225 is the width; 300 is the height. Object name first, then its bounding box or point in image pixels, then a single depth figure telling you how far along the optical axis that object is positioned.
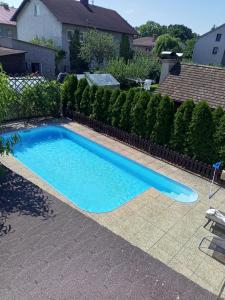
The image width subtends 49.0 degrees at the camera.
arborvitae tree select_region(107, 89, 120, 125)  13.81
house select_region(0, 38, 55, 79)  27.20
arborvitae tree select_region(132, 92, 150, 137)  12.52
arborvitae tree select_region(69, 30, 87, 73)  32.19
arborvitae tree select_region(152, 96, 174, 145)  11.73
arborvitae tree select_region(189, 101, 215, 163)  10.54
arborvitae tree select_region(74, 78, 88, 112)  15.46
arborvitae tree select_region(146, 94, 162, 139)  12.04
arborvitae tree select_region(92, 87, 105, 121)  14.47
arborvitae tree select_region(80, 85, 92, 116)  15.20
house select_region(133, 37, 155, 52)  62.00
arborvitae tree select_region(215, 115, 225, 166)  10.10
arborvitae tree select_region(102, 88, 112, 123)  14.15
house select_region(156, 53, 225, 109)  13.88
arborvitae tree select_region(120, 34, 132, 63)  38.56
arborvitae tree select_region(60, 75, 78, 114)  16.00
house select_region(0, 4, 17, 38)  40.50
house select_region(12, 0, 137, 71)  31.17
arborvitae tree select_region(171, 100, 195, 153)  11.06
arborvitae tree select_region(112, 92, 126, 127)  13.50
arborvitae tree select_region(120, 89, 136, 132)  13.11
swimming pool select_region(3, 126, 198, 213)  9.69
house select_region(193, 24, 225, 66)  41.12
